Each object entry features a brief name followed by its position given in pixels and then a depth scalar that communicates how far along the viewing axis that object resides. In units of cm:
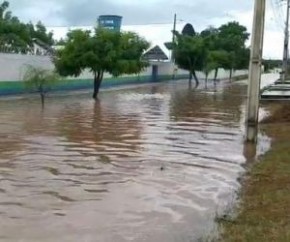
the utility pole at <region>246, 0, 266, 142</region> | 968
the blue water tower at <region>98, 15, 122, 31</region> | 4156
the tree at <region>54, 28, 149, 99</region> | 2251
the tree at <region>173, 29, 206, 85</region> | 4104
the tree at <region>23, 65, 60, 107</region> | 1993
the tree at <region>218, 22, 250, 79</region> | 5284
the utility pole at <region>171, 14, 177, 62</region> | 4472
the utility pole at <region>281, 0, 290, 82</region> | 3281
